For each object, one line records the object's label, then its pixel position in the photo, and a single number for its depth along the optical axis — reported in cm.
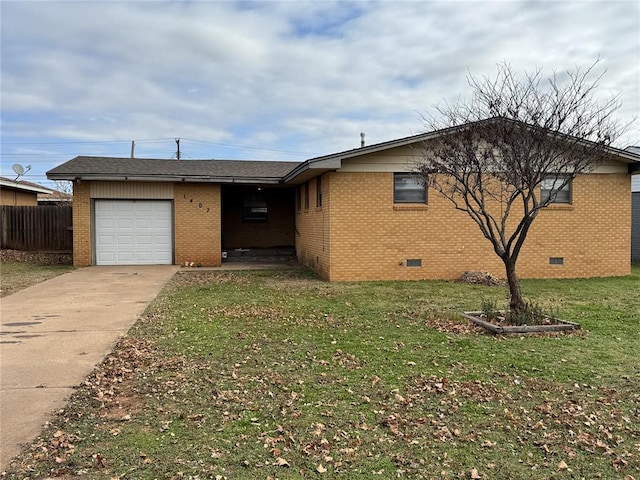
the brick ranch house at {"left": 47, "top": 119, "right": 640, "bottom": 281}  1299
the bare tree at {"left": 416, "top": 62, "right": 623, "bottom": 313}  743
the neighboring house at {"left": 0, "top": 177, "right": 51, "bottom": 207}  2297
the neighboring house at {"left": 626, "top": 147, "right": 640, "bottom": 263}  1903
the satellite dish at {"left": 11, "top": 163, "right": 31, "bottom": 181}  2612
